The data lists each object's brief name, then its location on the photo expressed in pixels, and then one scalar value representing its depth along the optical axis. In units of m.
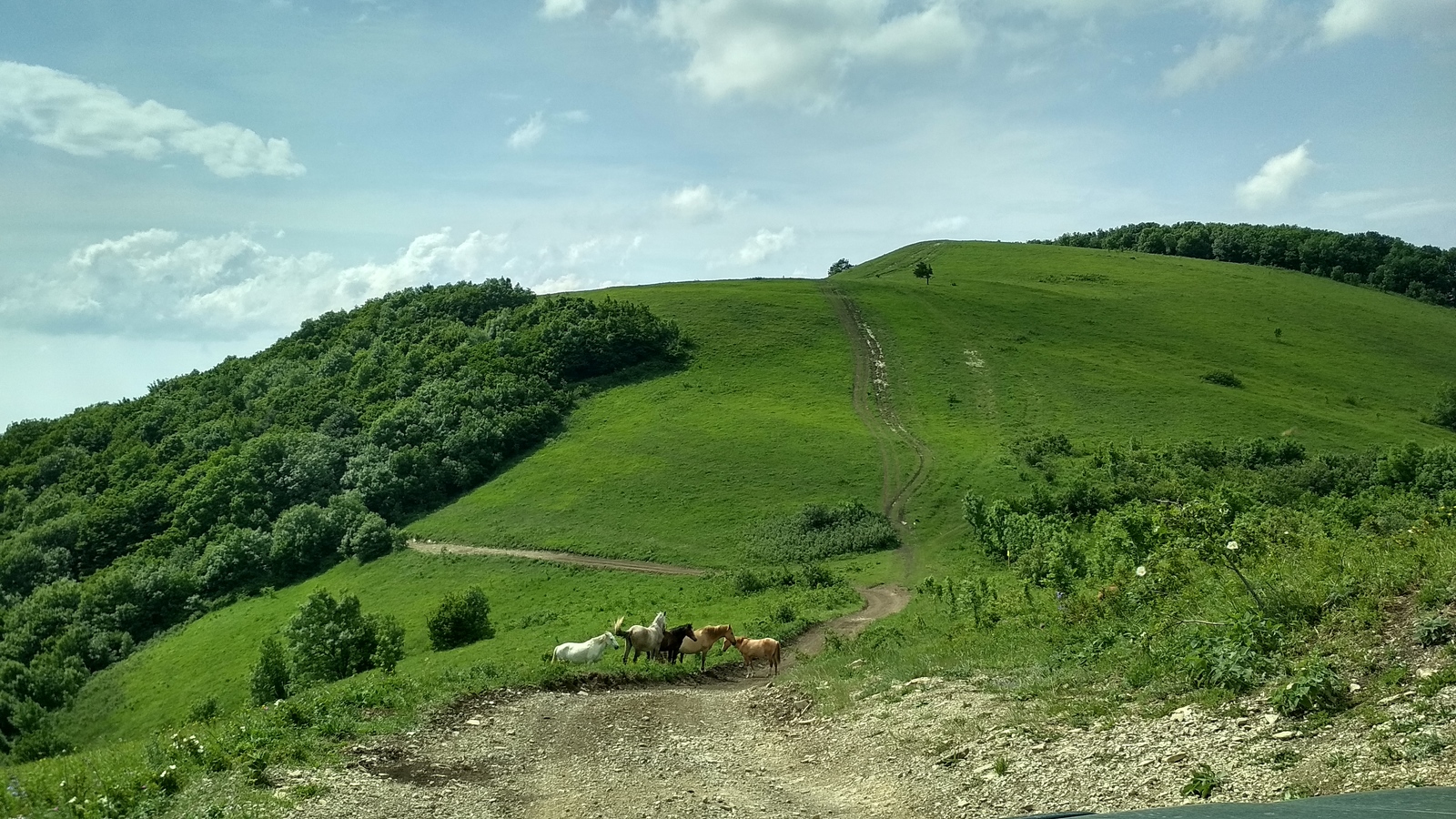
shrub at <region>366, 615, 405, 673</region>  33.51
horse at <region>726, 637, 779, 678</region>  23.73
